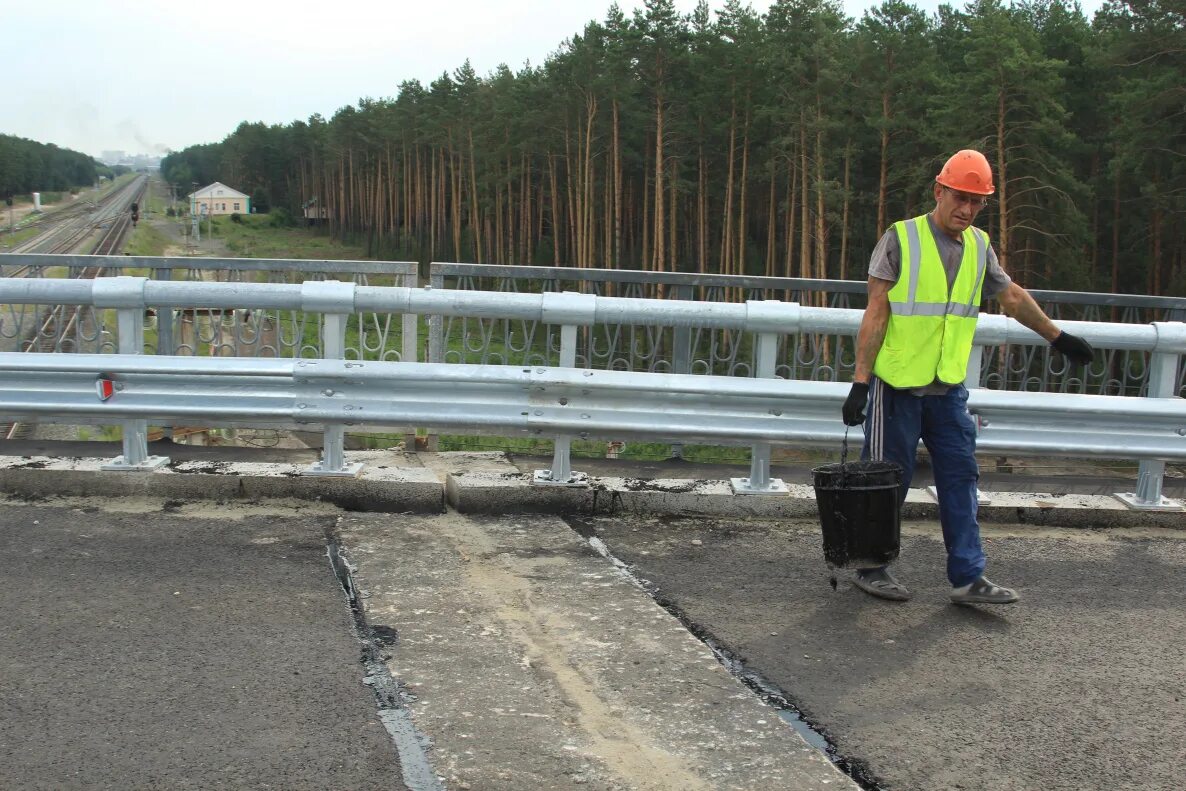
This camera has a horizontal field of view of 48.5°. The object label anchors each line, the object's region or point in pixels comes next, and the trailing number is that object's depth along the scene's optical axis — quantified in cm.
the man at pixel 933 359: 561
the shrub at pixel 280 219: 18375
